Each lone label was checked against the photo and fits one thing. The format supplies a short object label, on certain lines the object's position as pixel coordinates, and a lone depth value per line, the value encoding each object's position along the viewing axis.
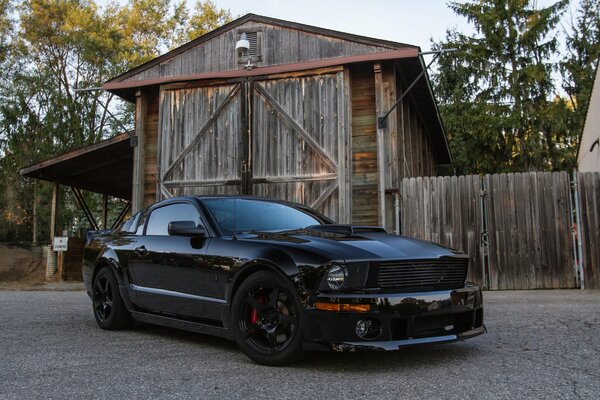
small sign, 15.59
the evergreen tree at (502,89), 25.30
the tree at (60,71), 28.95
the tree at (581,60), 25.59
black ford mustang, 3.76
